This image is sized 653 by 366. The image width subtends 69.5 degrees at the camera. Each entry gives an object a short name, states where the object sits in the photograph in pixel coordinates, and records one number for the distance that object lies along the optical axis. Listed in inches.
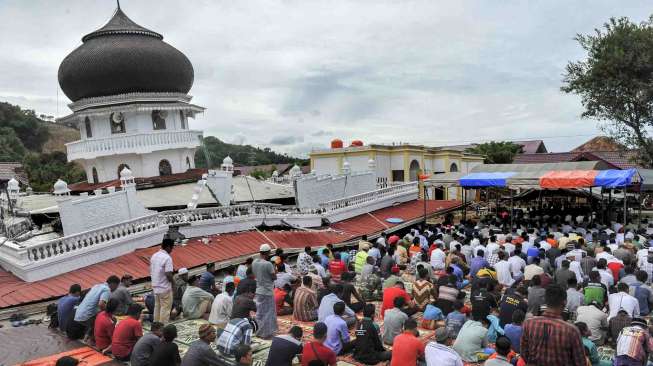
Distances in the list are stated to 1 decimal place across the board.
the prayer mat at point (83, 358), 281.4
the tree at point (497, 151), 1423.5
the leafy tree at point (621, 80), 828.6
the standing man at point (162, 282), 339.9
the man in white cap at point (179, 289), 372.6
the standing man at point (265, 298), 332.2
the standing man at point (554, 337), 159.2
